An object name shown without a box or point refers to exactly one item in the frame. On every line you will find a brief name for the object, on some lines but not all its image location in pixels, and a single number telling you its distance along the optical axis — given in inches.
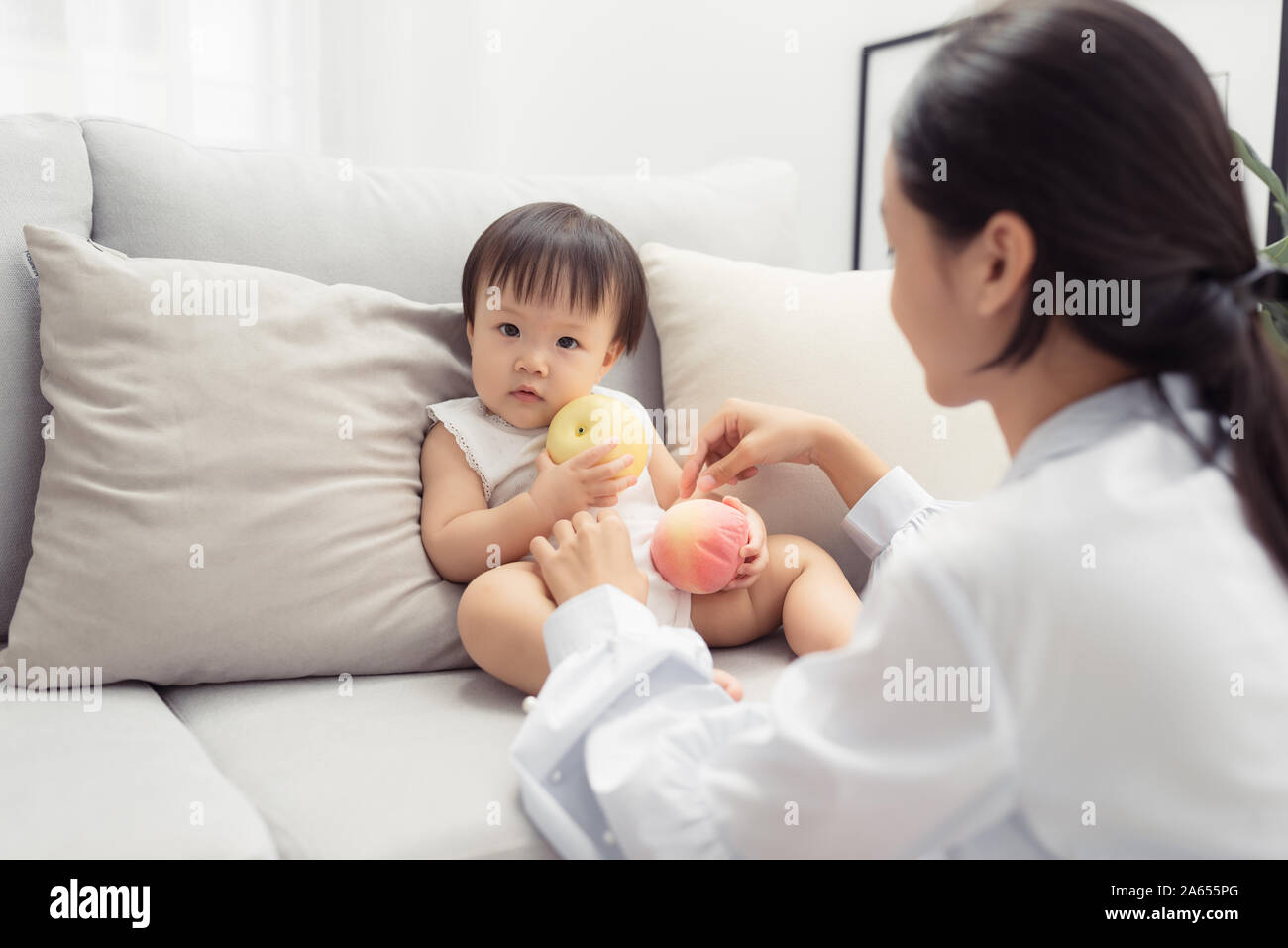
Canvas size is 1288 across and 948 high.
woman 21.1
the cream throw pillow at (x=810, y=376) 48.9
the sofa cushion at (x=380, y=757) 30.0
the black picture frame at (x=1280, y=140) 70.7
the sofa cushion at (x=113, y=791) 28.5
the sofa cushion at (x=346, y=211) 45.6
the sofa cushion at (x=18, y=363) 41.5
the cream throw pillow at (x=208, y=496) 38.7
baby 43.1
